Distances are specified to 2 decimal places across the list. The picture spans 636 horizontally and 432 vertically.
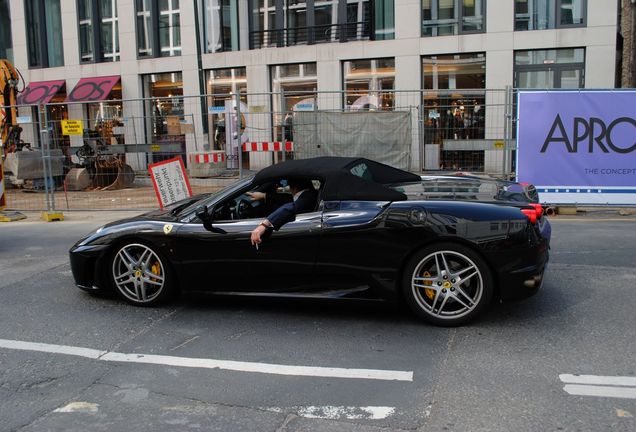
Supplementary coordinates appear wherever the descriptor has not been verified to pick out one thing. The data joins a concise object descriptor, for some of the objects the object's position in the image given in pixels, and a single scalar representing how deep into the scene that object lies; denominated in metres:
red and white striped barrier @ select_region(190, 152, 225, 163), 13.30
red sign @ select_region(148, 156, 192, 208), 9.50
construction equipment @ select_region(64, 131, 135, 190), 15.00
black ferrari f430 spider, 4.82
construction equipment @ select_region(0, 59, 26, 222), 18.22
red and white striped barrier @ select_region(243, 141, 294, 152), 12.27
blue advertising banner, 10.20
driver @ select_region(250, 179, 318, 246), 5.15
